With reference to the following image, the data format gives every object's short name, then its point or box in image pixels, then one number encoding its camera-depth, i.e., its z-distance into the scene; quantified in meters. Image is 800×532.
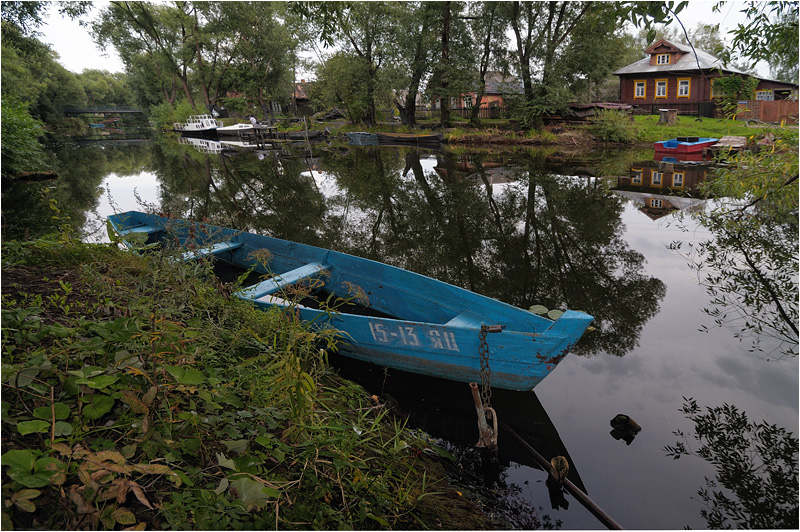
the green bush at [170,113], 46.12
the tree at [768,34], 4.53
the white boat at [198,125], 40.53
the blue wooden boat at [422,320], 3.68
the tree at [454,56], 26.25
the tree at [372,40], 29.31
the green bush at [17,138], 13.76
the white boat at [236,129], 36.88
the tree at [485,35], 26.00
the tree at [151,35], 37.09
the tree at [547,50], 23.66
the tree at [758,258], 5.21
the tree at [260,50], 37.34
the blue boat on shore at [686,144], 17.58
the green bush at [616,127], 21.86
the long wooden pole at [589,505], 2.88
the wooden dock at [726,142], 17.15
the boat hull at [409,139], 27.89
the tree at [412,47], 26.05
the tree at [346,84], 32.38
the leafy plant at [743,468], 2.98
